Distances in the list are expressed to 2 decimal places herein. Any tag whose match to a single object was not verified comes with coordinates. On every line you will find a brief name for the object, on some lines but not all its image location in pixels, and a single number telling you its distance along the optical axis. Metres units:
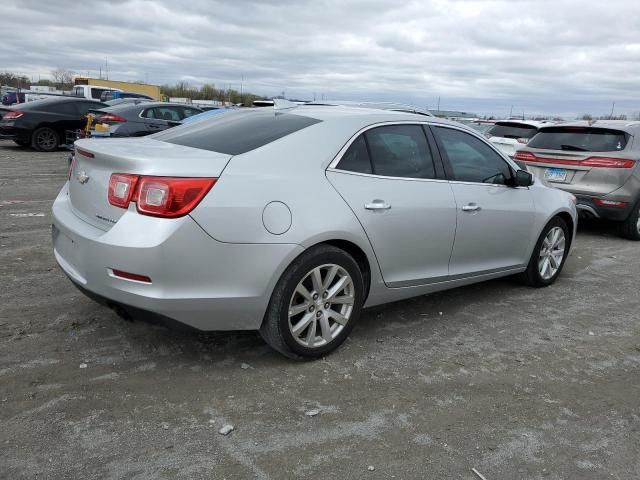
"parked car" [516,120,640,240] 7.68
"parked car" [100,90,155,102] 32.25
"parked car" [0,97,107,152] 15.12
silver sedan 3.08
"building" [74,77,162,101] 47.75
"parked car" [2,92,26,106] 34.62
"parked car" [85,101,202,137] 12.67
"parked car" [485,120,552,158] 12.31
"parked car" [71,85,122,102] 33.88
